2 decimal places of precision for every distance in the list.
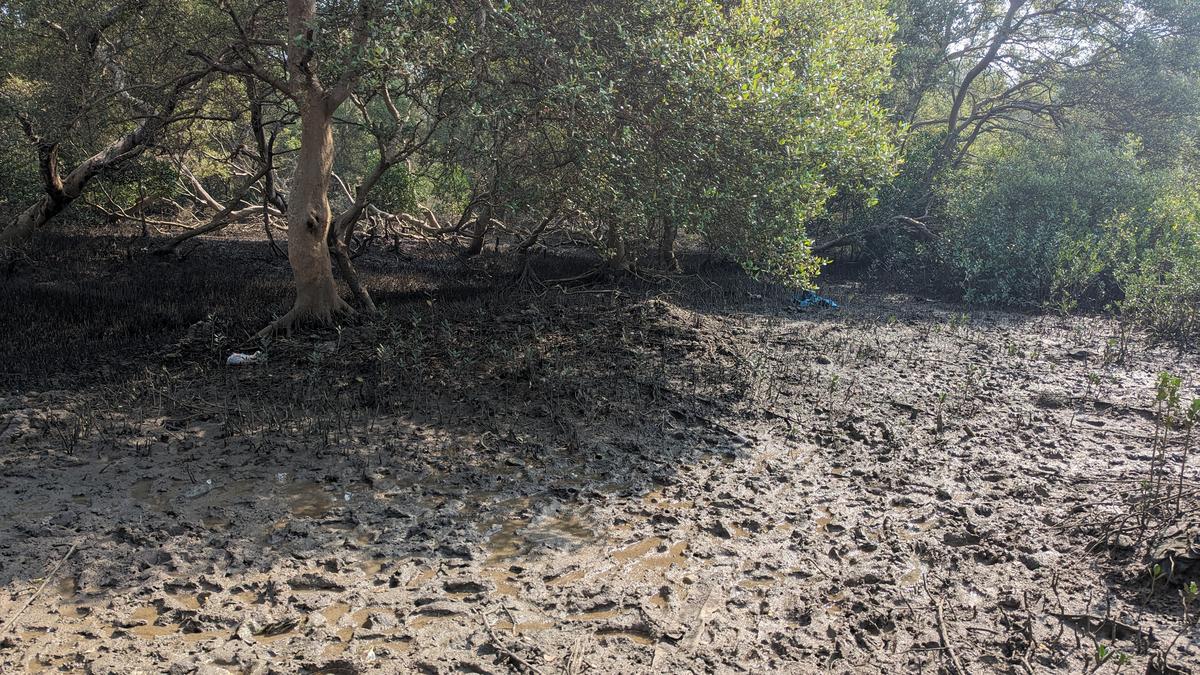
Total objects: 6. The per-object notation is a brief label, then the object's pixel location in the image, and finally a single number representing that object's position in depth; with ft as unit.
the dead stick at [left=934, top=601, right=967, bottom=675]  9.85
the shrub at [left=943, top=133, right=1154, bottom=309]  38.14
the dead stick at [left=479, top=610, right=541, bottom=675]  9.65
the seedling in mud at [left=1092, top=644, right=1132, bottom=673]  9.44
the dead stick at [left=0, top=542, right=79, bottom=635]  10.04
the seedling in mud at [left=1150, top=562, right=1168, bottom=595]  11.35
